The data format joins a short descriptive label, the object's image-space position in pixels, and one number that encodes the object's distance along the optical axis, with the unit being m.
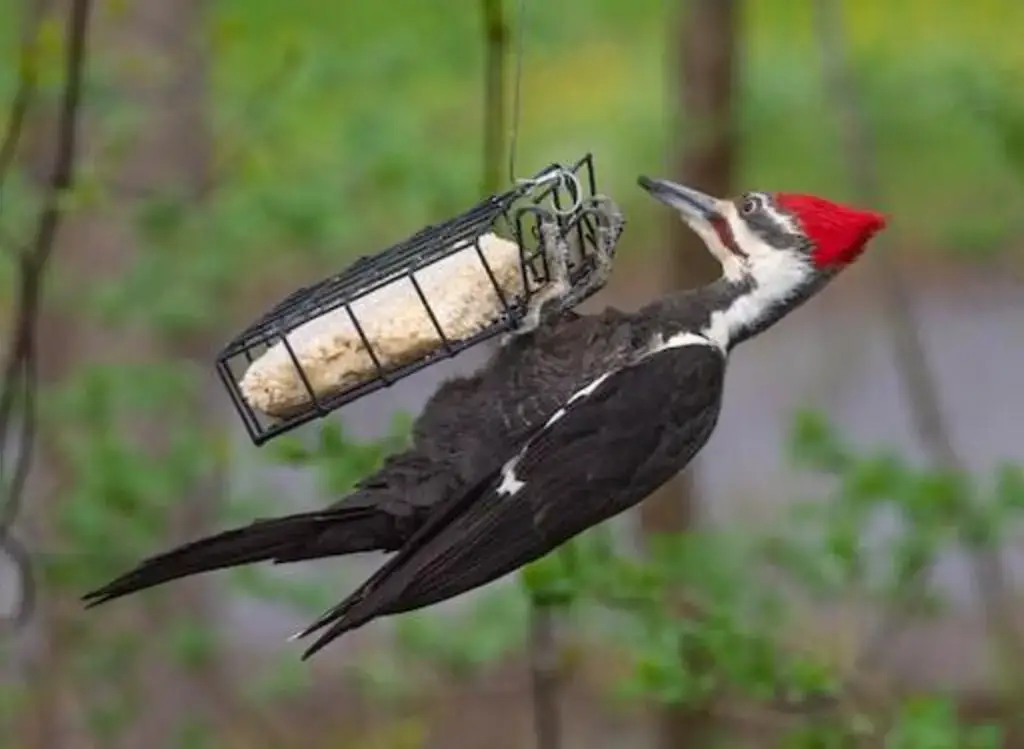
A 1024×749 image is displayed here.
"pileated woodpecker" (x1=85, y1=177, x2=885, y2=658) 5.02
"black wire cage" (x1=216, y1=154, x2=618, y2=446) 5.50
